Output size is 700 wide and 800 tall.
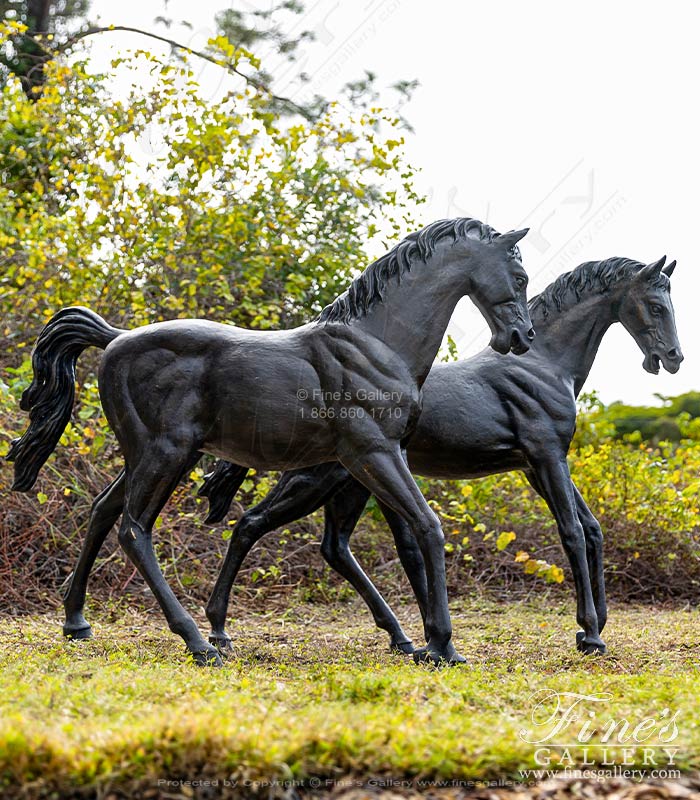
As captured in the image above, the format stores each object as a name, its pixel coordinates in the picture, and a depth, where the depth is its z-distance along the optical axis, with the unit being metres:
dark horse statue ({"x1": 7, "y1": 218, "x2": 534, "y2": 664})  9.75
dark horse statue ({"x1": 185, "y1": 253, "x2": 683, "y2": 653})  11.10
